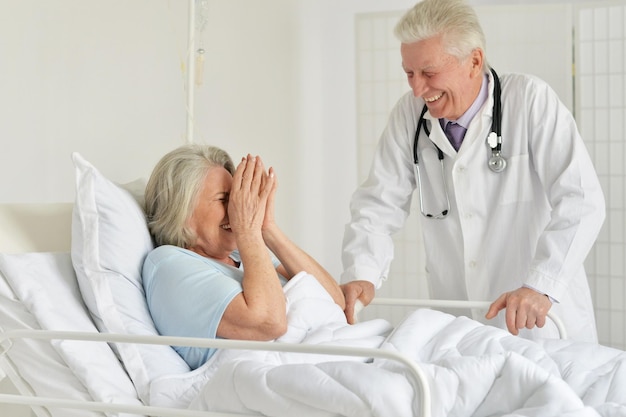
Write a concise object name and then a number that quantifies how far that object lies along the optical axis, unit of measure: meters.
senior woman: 3.03
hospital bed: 2.72
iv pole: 3.72
